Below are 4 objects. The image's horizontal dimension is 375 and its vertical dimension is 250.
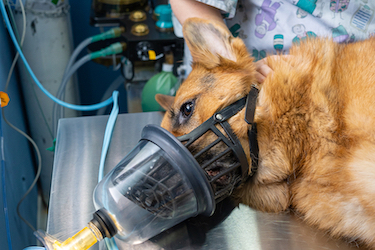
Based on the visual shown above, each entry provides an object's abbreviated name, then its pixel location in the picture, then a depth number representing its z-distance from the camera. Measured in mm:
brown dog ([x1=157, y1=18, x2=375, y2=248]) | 741
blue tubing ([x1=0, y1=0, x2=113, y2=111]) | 1233
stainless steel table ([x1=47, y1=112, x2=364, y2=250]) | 781
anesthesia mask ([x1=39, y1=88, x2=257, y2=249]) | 697
